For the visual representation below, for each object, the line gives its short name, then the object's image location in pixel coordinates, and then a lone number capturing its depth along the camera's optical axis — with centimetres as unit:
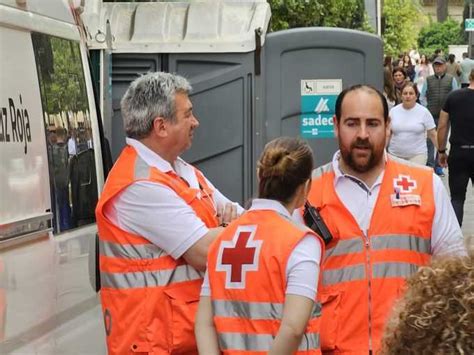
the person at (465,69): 2514
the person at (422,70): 2935
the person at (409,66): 3194
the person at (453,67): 2564
